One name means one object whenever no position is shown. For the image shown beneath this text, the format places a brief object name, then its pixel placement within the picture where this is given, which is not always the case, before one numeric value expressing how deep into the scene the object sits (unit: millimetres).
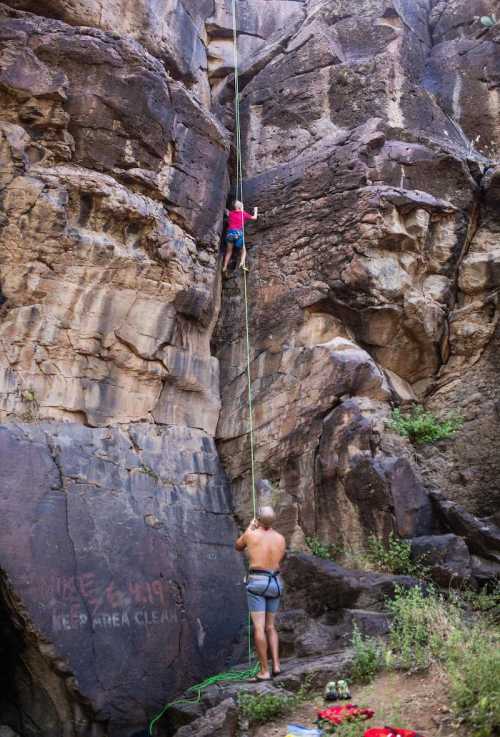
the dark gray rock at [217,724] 5699
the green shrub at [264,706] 5789
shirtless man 6453
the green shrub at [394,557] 7750
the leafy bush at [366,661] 6117
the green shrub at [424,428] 9359
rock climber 10938
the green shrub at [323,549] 8516
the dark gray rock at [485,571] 7688
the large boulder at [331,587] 7383
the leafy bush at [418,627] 5883
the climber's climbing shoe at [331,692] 5895
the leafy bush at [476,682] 4504
